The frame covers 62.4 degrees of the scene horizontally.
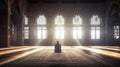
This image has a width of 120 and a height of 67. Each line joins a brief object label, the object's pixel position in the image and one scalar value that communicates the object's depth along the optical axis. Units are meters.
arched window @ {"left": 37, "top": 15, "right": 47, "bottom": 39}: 13.33
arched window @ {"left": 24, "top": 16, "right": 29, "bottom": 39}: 13.20
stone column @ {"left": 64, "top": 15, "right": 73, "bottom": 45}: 13.24
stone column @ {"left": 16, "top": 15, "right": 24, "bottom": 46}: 11.60
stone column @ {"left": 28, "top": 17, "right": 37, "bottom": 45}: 13.14
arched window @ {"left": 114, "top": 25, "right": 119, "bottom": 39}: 12.95
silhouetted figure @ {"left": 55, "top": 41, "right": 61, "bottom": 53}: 5.84
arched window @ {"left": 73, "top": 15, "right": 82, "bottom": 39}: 13.37
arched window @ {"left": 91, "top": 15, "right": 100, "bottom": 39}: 13.34
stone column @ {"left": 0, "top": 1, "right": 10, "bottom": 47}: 8.76
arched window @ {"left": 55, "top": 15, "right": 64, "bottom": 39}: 13.40
